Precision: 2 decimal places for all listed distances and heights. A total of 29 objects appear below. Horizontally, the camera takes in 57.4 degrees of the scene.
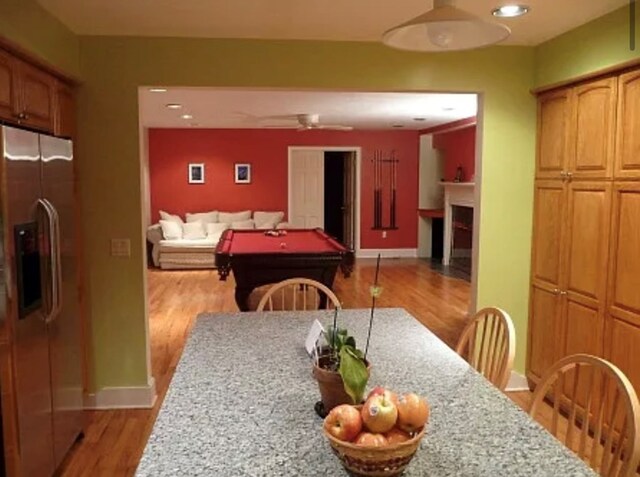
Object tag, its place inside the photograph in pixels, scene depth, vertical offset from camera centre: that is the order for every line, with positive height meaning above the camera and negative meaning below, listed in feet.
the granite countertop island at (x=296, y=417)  4.14 -2.00
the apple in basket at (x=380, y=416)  3.76 -1.51
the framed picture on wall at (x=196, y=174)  34.45 +0.42
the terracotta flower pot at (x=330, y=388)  4.69 -1.68
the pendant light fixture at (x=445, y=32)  5.70 +1.53
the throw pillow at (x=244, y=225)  33.33 -2.50
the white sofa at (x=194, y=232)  31.37 -2.83
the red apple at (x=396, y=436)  3.76 -1.65
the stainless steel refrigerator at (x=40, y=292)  7.64 -1.61
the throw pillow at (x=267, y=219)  33.50 -2.18
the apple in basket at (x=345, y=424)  3.76 -1.58
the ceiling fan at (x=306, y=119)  24.71 +2.67
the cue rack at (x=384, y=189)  35.88 -0.48
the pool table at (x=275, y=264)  17.16 -2.46
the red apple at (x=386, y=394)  3.89 -1.43
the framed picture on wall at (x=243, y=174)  34.76 +0.42
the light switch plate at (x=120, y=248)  12.31 -1.41
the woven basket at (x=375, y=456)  3.64 -1.73
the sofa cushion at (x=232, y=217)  33.88 -2.08
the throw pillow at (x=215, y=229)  33.04 -2.71
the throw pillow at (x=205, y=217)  33.58 -2.07
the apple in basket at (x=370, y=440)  3.67 -1.64
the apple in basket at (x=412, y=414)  3.81 -1.52
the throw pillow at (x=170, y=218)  32.73 -2.06
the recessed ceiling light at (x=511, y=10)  9.72 +2.86
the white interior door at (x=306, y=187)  35.45 -0.36
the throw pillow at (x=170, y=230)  31.78 -2.66
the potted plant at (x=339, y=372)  4.34 -1.54
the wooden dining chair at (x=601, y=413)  4.44 -1.99
